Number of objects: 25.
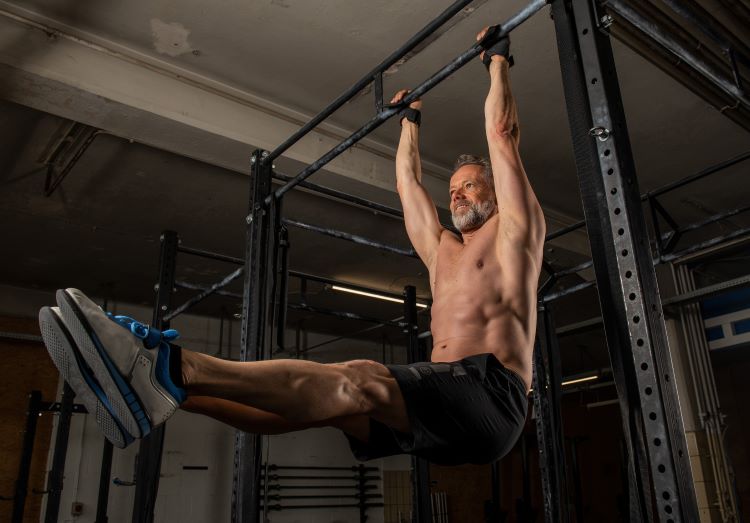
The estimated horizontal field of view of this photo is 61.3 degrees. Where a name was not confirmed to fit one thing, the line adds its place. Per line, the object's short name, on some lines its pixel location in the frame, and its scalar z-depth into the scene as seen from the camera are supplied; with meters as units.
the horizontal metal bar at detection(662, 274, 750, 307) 4.36
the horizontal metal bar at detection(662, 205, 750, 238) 3.92
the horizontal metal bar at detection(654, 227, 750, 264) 3.89
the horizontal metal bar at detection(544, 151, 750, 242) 3.68
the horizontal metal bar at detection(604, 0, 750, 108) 1.99
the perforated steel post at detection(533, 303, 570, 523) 3.97
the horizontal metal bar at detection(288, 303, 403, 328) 4.59
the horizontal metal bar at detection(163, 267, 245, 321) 4.06
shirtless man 1.49
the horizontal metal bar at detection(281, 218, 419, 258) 3.35
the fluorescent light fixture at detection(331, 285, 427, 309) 4.91
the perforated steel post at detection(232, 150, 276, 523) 2.67
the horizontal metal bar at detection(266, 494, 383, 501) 8.76
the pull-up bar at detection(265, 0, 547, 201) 2.22
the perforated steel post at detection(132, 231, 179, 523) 3.70
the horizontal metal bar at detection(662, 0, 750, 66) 2.46
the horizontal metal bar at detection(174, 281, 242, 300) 4.39
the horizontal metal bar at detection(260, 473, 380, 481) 8.91
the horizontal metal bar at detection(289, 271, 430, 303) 4.70
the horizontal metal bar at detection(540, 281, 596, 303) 4.42
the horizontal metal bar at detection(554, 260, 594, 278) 4.40
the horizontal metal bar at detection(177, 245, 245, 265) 4.27
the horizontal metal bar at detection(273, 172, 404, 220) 3.38
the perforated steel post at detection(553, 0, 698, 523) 1.43
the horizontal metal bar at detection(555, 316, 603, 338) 4.93
